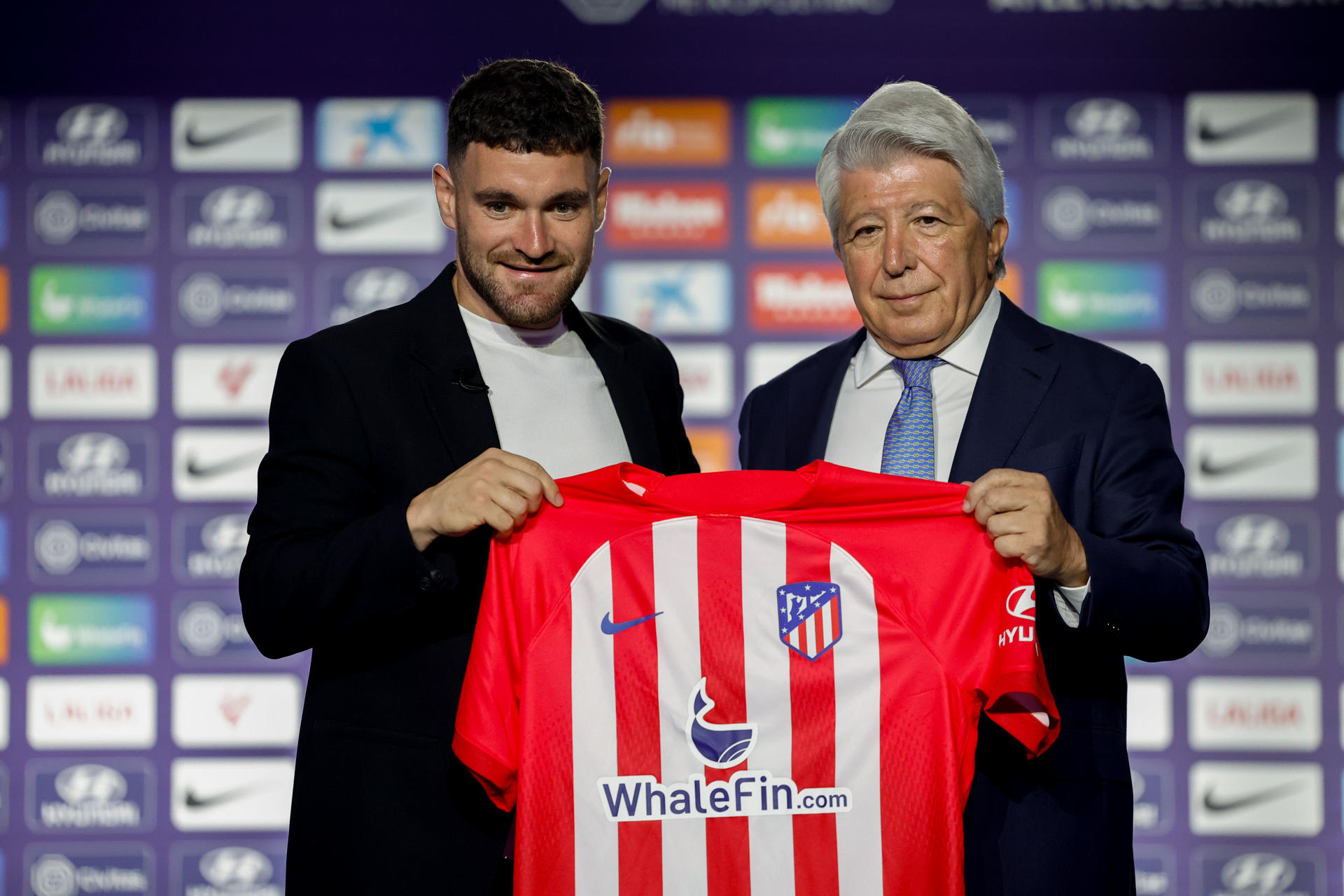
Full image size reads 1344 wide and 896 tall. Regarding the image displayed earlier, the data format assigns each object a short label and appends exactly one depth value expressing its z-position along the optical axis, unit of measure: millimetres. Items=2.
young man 5561
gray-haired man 5493
